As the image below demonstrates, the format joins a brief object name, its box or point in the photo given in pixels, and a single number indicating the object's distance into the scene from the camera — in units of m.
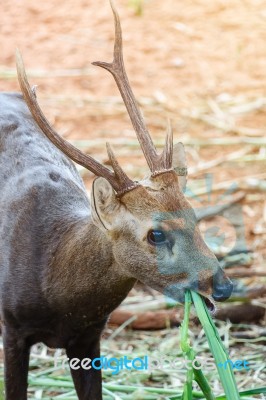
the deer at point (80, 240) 8.22
